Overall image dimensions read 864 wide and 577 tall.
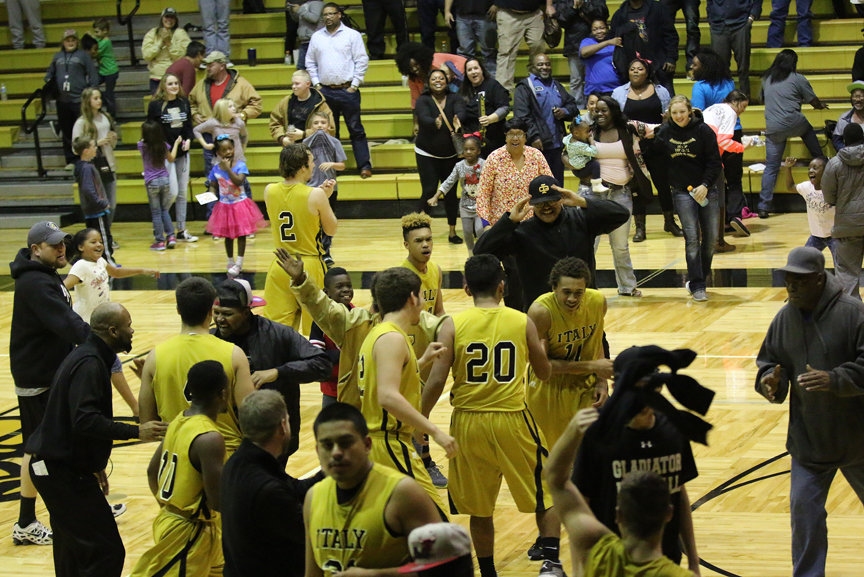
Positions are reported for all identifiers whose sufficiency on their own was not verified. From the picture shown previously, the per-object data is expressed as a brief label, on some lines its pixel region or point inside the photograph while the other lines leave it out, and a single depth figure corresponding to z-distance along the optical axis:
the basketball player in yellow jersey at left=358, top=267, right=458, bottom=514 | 9.79
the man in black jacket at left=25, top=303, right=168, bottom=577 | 10.48
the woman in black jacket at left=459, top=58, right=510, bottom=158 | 27.78
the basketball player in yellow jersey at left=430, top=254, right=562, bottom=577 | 10.91
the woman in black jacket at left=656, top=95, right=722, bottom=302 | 21.14
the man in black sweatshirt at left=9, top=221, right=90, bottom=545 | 12.82
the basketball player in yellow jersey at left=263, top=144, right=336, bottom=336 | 16.80
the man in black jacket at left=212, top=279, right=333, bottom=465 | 11.10
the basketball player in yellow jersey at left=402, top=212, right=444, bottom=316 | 13.31
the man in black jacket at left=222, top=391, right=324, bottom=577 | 8.09
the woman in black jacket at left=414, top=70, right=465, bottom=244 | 27.21
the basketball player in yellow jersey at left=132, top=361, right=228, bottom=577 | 9.09
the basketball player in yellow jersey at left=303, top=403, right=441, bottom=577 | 7.30
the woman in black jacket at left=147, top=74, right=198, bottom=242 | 31.15
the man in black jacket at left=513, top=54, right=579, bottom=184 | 27.43
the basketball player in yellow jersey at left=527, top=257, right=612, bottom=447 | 11.65
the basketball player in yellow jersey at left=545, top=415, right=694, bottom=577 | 6.52
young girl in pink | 26.43
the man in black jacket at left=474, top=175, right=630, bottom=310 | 13.65
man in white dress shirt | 31.11
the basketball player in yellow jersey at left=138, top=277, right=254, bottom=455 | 10.11
